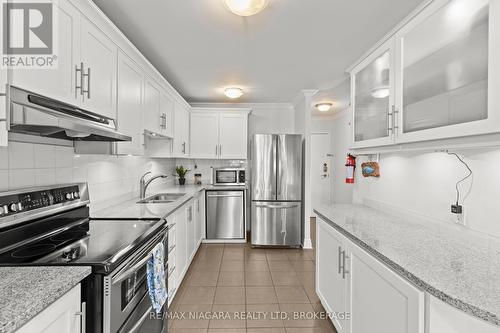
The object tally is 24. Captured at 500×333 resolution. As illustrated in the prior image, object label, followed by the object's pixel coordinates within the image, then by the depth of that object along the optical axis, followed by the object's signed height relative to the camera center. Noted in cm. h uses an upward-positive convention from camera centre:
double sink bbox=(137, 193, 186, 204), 321 -42
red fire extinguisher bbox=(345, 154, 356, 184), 305 -2
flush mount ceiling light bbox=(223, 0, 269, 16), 173 +101
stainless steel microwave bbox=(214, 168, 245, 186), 482 -21
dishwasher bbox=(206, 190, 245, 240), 453 -82
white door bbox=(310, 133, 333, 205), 661 +0
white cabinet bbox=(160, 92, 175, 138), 322 +62
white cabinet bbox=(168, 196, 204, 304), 255 -87
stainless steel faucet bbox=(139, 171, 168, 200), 315 -28
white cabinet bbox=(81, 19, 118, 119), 161 +61
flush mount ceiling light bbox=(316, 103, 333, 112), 513 +111
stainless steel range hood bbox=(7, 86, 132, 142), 107 +21
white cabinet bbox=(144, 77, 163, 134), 267 +57
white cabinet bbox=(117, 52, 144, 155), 209 +49
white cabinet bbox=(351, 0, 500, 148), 123 +51
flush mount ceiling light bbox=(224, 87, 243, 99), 395 +105
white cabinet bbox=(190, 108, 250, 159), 479 +55
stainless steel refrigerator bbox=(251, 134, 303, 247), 432 -37
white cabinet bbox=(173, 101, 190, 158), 389 +51
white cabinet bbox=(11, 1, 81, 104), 121 +48
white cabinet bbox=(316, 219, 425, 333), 118 -69
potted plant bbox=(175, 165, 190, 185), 485 -18
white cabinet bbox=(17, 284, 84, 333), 84 -52
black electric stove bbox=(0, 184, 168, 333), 119 -43
